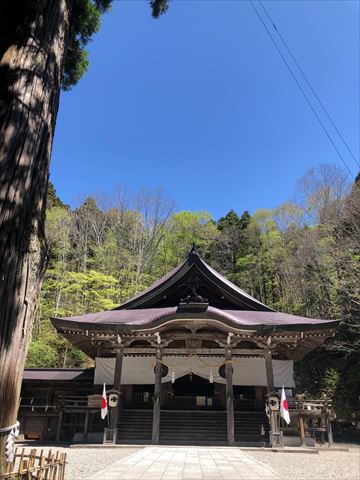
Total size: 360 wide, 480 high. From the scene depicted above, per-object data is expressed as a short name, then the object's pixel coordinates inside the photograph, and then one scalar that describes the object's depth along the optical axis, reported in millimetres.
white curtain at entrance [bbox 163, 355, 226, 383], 12672
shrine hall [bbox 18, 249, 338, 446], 10672
